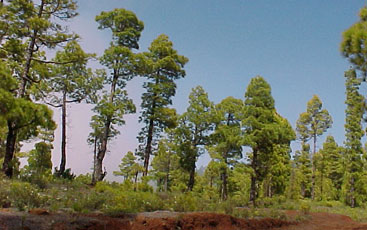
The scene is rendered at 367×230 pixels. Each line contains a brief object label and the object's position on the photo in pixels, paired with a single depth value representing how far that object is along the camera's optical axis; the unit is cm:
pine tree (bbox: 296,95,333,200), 3703
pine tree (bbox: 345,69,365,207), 3097
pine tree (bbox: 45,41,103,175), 2030
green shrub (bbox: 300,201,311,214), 1601
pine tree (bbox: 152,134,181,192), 3172
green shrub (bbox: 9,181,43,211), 789
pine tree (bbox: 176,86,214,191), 2180
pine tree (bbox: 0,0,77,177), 1320
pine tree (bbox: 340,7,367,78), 832
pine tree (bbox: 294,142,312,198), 3791
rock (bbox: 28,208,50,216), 708
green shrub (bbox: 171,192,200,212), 1079
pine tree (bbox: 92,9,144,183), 1833
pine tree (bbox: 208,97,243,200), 2219
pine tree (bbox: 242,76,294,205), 1981
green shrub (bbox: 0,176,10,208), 814
